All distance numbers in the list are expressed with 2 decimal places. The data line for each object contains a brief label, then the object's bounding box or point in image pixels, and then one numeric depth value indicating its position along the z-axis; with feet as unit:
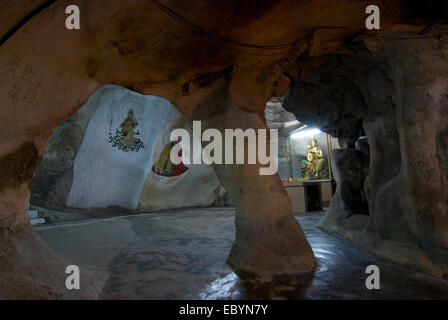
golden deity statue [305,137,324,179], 39.60
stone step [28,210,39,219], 20.55
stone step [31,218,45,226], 19.95
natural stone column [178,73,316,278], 7.86
